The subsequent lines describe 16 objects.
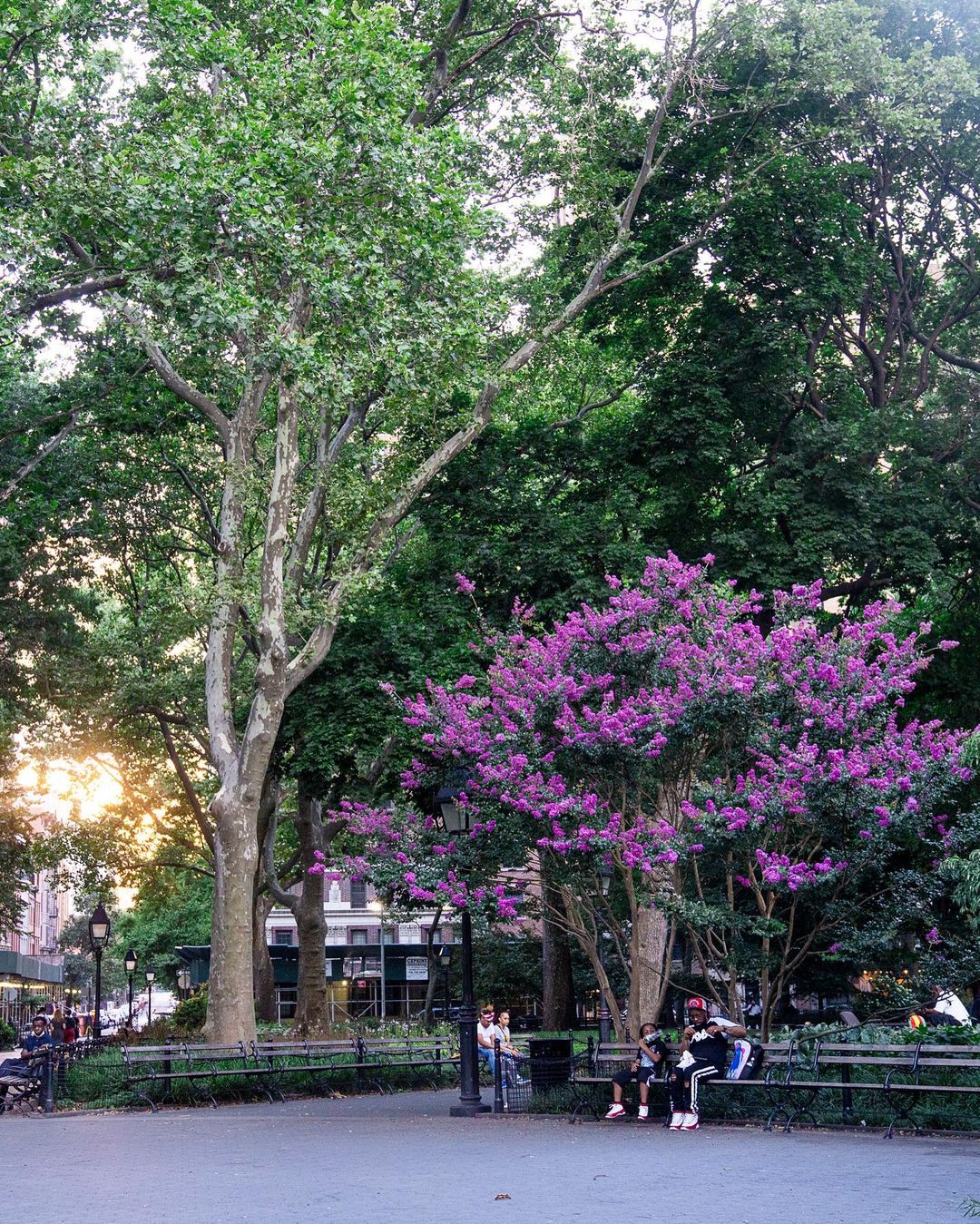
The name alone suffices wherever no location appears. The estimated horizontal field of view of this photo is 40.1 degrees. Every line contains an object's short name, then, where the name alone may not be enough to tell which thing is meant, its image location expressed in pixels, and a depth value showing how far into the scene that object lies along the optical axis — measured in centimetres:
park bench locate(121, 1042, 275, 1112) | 1892
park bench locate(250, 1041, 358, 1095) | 1991
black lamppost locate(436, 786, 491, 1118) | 1598
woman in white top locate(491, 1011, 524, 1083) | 1788
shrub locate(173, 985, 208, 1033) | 3412
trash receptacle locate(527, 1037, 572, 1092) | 1658
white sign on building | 5781
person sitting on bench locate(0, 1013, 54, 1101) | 2002
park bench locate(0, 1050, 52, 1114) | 1981
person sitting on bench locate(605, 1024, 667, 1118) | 1475
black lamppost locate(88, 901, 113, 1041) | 2931
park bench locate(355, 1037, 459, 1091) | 2158
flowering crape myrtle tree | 1495
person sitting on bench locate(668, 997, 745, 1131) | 1410
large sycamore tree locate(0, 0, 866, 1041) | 1697
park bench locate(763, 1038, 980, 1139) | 1279
